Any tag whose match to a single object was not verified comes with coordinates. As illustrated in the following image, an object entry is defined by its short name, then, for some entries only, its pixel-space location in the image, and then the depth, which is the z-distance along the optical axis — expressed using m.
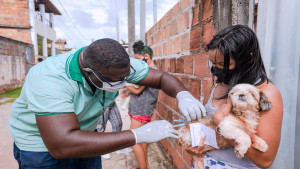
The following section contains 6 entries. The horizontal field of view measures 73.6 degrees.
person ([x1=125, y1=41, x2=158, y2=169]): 3.18
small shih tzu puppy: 1.08
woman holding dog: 1.09
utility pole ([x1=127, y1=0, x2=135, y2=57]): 6.62
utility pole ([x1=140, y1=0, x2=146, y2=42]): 6.37
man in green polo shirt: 1.29
